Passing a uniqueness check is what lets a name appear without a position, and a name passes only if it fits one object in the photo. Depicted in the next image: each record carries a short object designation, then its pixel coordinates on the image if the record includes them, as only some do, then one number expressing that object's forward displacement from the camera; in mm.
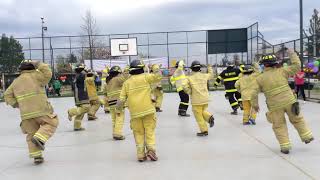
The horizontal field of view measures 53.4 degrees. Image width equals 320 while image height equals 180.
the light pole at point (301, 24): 13724
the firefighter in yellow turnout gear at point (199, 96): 7032
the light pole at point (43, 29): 27606
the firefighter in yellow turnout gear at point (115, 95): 7047
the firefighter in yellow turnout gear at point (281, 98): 5464
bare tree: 26108
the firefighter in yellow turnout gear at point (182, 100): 10059
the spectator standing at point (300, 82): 12737
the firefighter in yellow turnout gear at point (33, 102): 5459
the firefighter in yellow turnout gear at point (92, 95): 9309
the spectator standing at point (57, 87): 21836
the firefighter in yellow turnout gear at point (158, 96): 11218
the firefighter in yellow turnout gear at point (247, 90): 8201
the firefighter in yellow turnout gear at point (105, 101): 10070
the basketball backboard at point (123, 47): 24444
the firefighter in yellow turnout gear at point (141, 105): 5376
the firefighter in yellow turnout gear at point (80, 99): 8258
